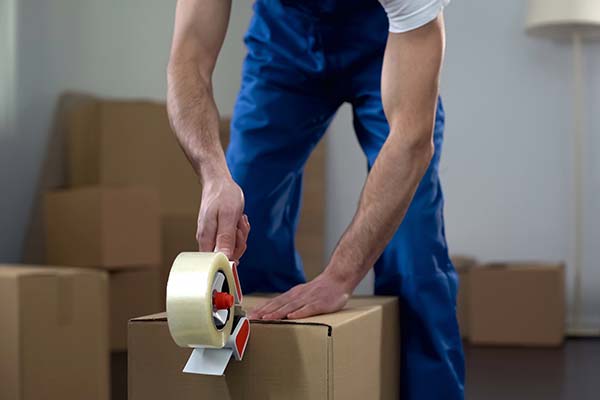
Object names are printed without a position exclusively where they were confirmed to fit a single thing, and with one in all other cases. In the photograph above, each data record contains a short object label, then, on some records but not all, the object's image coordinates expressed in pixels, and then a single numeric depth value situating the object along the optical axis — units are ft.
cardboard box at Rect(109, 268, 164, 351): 10.79
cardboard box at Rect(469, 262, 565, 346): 12.13
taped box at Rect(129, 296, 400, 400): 3.65
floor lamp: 12.23
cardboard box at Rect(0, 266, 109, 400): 7.10
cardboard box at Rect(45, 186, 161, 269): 10.34
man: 4.57
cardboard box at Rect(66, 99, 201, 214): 11.35
